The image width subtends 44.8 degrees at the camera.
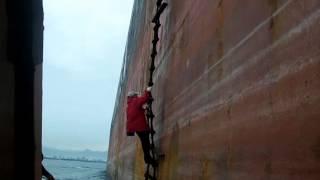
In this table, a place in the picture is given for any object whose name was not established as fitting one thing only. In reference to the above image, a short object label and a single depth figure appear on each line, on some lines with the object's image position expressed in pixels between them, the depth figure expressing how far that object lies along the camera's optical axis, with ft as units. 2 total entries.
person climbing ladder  18.72
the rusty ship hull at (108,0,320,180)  6.04
